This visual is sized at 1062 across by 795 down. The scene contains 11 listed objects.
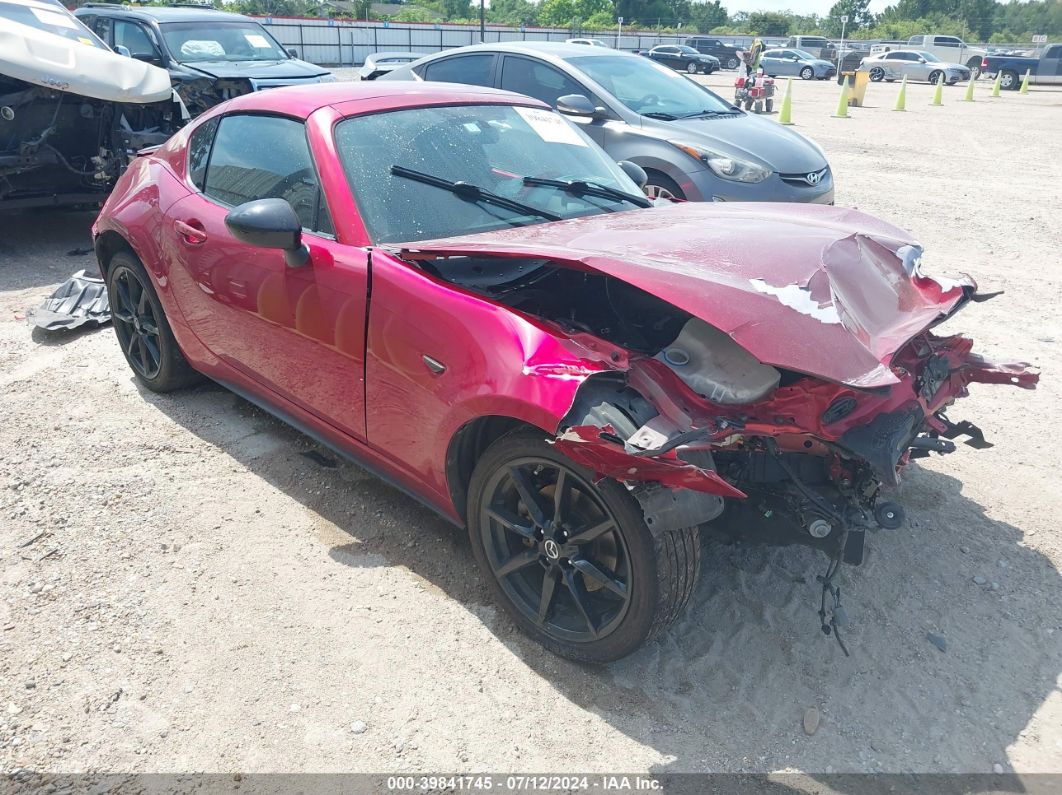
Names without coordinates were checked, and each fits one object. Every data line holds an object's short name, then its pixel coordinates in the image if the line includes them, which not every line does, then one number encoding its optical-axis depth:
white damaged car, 6.79
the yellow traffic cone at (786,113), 18.38
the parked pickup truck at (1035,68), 31.81
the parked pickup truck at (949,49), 42.66
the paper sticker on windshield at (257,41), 11.44
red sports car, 2.41
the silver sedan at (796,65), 40.03
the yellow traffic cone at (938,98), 24.52
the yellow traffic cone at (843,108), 19.94
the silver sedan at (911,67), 34.75
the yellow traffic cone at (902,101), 22.09
